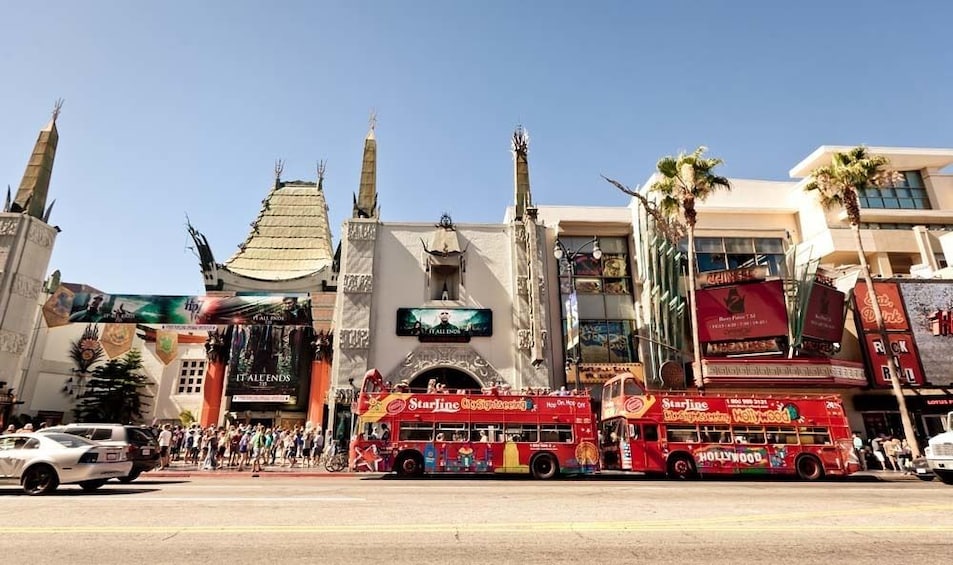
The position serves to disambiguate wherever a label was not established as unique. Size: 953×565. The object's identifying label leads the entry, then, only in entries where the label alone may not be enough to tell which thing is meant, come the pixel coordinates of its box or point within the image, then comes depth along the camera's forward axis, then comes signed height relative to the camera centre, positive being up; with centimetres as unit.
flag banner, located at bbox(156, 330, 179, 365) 4219 +768
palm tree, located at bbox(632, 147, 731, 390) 2511 +1232
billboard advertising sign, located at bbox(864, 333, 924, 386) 2808 +394
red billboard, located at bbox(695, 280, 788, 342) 2773 +656
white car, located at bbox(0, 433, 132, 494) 1123 -46
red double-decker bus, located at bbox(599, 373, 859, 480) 1833 -17
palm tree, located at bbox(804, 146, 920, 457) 2461 +1217
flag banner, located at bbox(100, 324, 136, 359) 4269 +846
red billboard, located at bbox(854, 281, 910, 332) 2924 +700
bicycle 2147 -104
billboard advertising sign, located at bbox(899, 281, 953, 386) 2838 +595
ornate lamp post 2663 +562
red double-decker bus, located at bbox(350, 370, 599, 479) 1827 +3
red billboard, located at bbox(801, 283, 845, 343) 2747 +626
